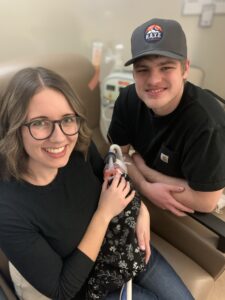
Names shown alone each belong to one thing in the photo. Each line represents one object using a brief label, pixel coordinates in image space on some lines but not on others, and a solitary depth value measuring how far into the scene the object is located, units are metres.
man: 0.92
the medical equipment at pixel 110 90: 1.65
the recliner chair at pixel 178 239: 1.03
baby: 0.86
